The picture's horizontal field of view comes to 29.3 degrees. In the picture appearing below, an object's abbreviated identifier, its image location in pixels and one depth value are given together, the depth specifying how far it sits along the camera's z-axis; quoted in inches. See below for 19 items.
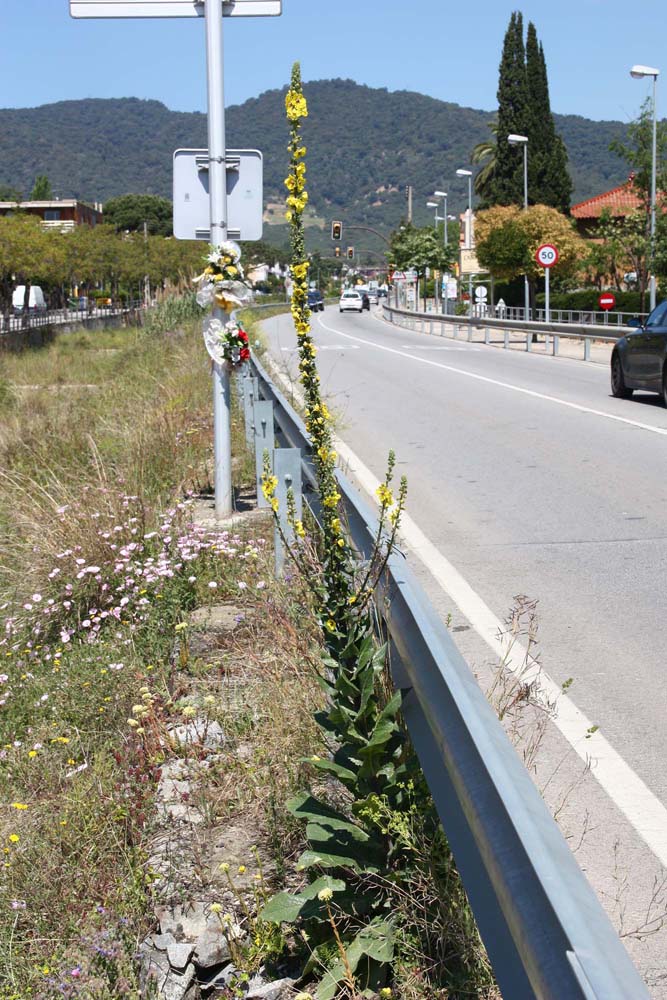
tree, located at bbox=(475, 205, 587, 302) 2135.8
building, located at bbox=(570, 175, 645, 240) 3206.2
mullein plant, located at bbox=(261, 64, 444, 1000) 121.9
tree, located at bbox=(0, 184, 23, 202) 6258.4
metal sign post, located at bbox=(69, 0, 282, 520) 341.1
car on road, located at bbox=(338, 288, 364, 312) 3747.5
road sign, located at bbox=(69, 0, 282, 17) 339.6
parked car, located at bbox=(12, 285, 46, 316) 3088.1
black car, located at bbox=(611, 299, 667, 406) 665.0
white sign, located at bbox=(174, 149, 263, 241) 360.8
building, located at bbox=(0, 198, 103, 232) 5444.4
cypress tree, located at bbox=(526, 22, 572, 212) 3034.0
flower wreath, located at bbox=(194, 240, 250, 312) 345.1
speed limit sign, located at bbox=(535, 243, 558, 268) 1642.5
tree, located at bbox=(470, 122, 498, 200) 4165.8
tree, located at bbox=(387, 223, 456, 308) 3604.8
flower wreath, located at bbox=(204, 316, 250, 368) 351.3
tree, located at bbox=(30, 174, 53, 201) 5826.8
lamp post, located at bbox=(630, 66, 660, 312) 1514.5
